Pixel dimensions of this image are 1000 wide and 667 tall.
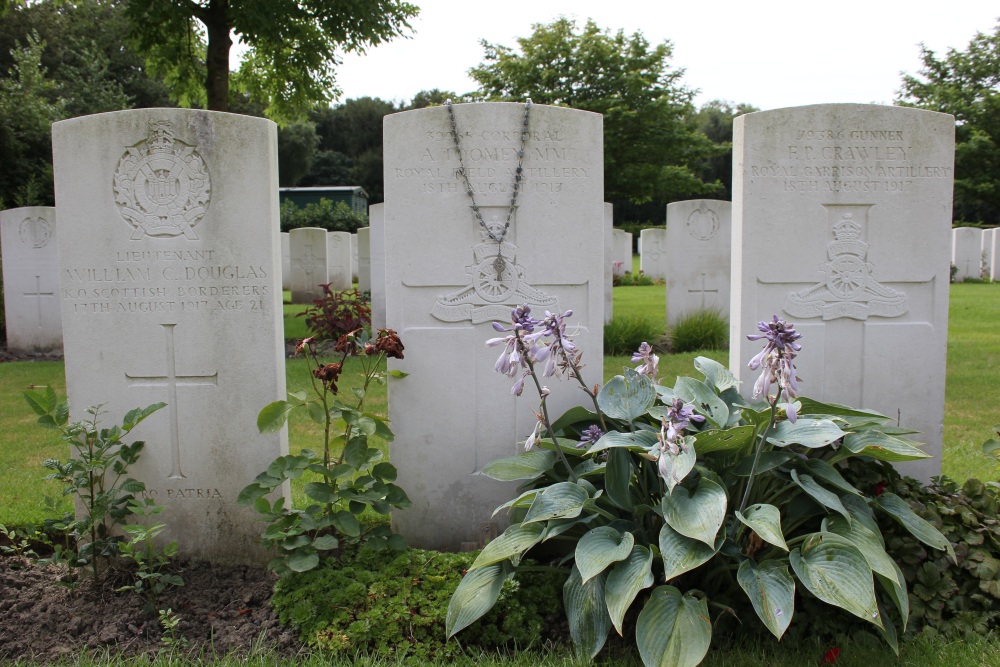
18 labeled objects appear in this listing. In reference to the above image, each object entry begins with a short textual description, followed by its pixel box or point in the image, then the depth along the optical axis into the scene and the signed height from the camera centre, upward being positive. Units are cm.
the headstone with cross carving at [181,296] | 363 -12
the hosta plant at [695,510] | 254 -90
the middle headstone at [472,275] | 374 -4
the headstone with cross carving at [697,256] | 1016 +12
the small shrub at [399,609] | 290 -130
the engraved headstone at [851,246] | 387 +9
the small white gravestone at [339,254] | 1883 +34
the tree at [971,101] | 2375 +532
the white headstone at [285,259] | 1856 +24
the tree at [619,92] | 2770 +637
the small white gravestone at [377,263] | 826 +5
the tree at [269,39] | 1135 +363
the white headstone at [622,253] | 2060 +35
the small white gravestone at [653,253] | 2123 +34
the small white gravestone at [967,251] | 2056 +30
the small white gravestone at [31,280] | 959 -11
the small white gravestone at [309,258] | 1504 +20
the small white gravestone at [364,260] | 1268 +13
